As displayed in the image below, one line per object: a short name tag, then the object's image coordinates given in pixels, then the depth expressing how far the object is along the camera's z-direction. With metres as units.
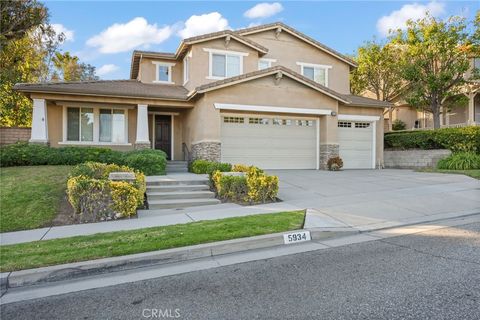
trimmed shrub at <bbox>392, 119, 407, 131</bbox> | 31.00
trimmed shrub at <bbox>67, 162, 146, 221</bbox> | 8.72
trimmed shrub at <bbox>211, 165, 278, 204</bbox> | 10.09
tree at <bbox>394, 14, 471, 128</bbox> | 19.88
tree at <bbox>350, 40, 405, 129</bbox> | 26.25
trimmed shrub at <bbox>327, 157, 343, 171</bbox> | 17.36
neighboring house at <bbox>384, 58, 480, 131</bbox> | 24.09
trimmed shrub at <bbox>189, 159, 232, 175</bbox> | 12.69
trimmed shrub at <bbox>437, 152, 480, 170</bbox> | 16.06
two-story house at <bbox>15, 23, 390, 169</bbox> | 15.99
